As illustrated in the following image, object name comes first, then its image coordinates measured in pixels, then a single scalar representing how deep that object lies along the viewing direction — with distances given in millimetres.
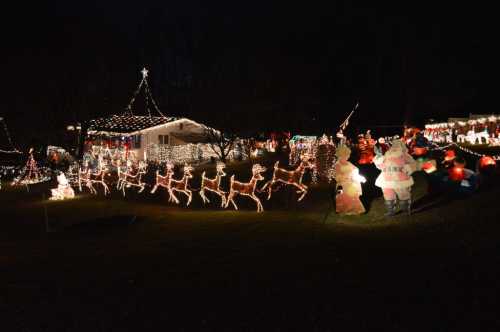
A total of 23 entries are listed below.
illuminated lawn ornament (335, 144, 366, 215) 13062
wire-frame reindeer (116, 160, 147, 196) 22438
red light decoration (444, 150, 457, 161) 17397
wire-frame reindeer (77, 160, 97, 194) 23547
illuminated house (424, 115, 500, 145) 33594
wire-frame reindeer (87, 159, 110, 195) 23219
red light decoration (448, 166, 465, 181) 13398
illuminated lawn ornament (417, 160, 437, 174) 14875
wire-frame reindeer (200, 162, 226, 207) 17294
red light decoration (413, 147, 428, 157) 22512
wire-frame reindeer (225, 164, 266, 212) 15797
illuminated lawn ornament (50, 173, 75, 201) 21562
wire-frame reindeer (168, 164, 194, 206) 18588
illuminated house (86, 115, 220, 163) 38656
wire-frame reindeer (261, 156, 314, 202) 17125
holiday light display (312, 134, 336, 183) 22156
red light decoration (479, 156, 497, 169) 15609
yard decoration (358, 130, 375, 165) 25891
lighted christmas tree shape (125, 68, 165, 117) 39450
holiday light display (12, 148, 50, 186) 29025
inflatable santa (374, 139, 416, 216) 11969
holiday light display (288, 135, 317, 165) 29081
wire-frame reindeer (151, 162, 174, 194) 19031
